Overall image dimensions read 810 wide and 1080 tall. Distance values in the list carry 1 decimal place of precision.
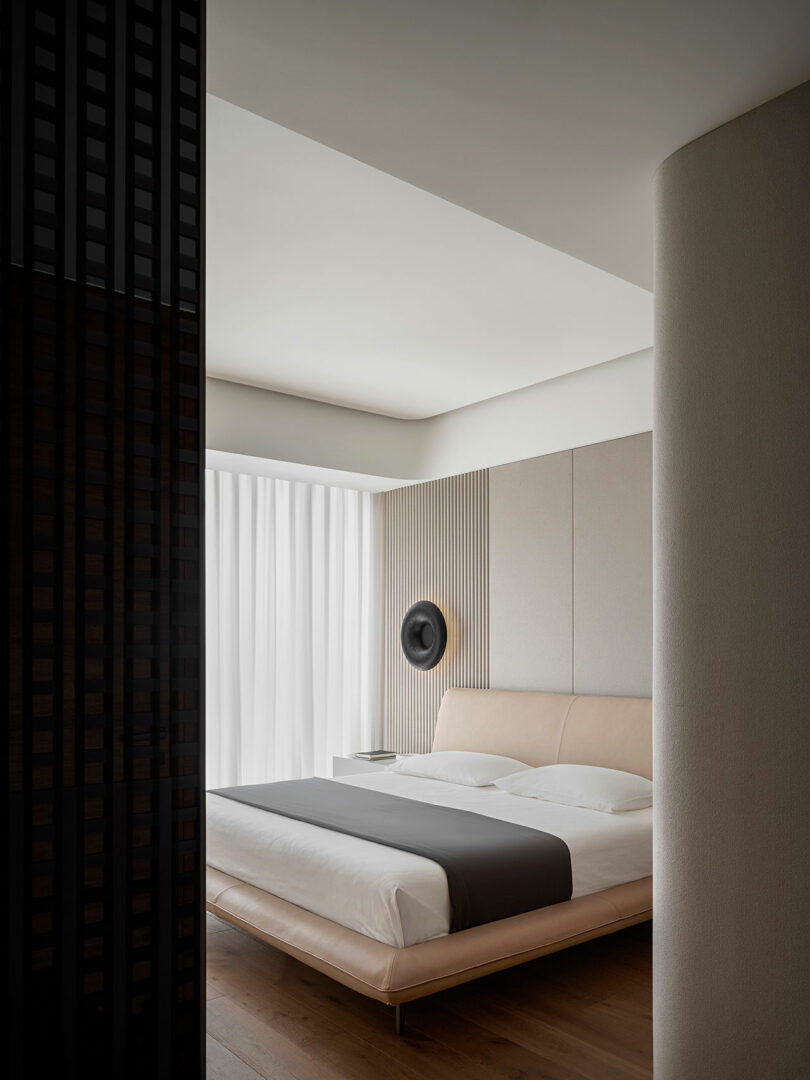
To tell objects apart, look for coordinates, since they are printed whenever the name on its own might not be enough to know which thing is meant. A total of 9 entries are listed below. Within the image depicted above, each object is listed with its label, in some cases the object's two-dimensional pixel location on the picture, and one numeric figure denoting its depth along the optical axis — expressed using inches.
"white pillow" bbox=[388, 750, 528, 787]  177.5
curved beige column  72.6
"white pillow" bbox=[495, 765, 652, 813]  150.6
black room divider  48.7
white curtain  228.5
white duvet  109.3
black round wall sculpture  225.5
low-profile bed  107.9
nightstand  218.2
